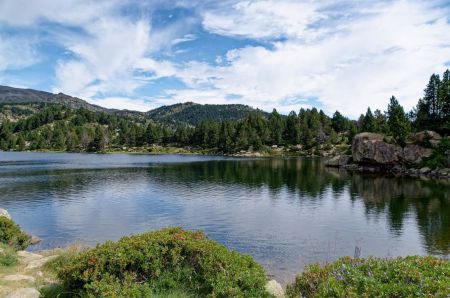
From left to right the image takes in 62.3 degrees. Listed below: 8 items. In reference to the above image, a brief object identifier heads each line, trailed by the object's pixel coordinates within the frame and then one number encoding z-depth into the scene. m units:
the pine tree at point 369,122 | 161.82
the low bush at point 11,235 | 29.70
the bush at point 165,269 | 13.80
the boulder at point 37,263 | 23.13
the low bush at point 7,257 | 23.12
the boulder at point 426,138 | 116.44
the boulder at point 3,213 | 39.07
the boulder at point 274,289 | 16.69
